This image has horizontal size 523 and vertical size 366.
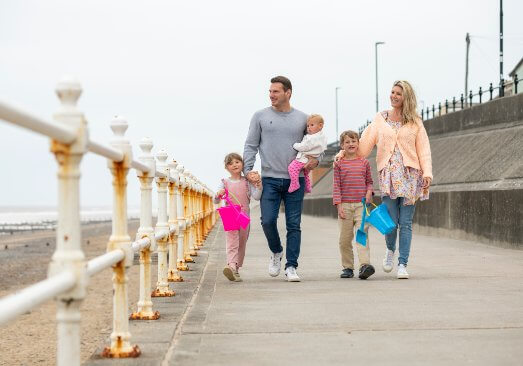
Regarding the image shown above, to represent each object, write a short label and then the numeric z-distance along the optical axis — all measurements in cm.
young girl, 890
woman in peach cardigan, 898
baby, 854
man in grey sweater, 869
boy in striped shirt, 909
